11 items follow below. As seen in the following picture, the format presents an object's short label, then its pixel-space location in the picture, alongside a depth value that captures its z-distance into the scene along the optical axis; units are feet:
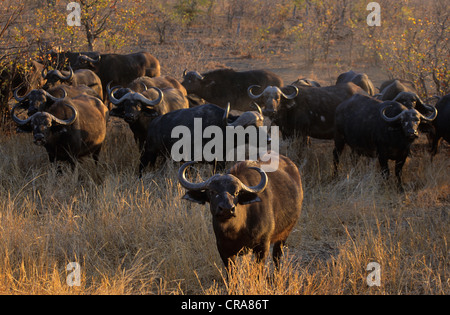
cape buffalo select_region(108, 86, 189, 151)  54.19
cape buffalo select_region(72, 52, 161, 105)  90.68
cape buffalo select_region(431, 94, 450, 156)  54.02
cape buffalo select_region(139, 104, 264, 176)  47.83
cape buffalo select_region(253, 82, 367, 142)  58.65
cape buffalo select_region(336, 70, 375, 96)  70.90
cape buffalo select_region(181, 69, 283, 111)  78.33
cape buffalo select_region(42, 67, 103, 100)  71.10
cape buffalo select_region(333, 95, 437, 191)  45.34
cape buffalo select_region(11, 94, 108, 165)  46.37
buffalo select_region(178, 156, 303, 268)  25.13
